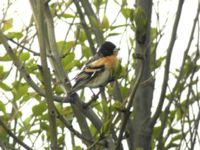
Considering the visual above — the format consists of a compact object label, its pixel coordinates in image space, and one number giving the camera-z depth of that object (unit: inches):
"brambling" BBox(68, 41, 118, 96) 337.7
